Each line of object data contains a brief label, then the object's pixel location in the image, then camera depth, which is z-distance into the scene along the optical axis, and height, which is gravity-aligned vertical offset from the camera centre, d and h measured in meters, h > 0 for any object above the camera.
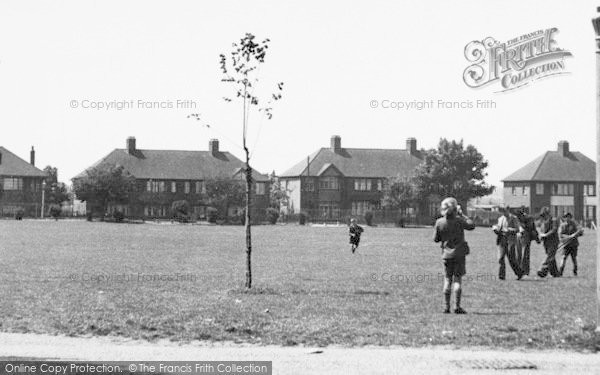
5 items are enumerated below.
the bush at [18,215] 80.12 -0.50
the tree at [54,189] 111.12 +3.23
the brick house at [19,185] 95.12 +3.09
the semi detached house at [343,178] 100.25 +4.64
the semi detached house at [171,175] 97.62 +4.65
